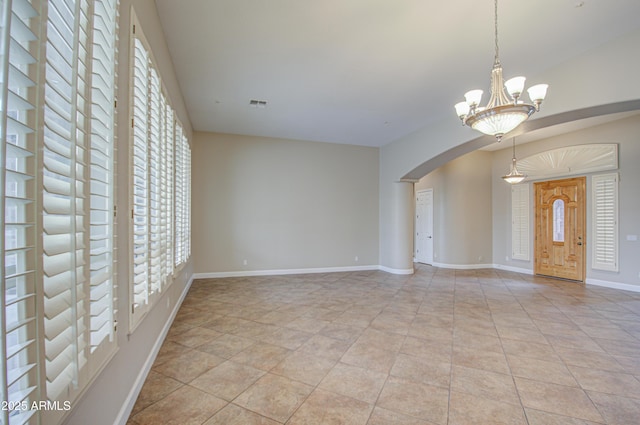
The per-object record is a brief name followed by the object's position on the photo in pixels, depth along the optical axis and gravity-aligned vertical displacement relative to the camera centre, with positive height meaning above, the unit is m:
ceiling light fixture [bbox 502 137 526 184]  6.71 +0.83
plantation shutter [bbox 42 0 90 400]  1.04 +0.07
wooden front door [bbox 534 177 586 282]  6.62 -0.35
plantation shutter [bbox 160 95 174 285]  3.09 +0.16
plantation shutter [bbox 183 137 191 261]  5.02 +0.32
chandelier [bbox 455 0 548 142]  2.65 +0.97
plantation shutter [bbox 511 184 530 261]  7.73 -0.23
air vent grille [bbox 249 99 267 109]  5.01 +1.89
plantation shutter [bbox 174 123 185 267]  4.12 +0.21
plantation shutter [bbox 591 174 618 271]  6.01 -0.17
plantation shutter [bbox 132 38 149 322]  2.13 +0.24
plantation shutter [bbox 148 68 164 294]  2.55 +0.30
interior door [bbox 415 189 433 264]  9.06 -0.42
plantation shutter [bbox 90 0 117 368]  1.44 +0.17
